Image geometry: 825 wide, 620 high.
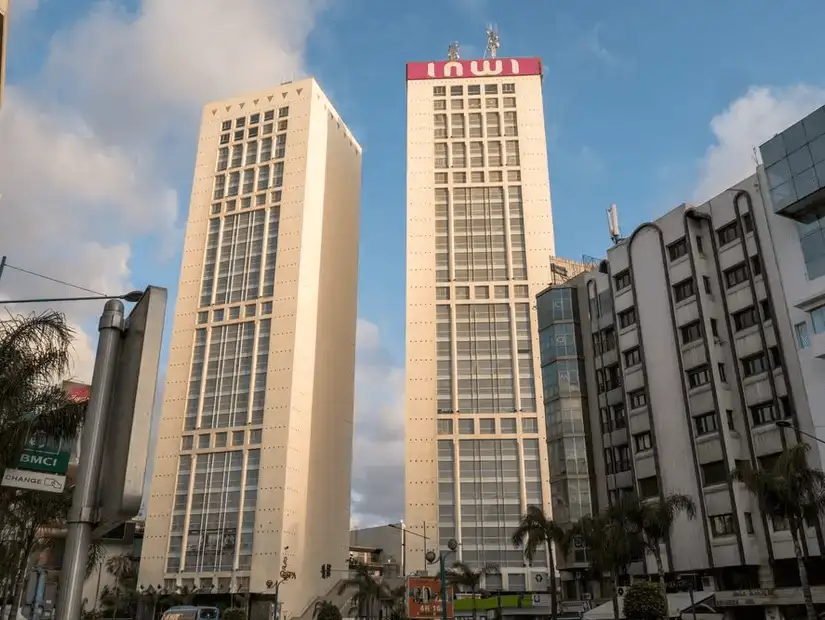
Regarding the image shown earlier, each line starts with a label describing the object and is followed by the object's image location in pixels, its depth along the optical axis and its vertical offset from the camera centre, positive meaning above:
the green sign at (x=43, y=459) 10.05 +1.75
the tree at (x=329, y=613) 64.90 -2.41
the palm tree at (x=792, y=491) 39.38 +4.68
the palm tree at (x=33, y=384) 18.22 +5.34
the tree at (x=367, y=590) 92.31 -0.68
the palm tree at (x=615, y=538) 50.81 +2.95
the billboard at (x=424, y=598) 30.84 -0.57
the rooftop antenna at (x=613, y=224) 83.00 +38.80
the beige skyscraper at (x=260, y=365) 104.75 +33.52
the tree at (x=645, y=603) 44.03 -1.22
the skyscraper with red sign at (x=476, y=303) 99.44 +39.90
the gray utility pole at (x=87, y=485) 5.70 +0.78
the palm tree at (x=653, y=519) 49.94 +4.06
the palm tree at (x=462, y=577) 78.19 +0.67
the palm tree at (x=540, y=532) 57.16 +3.84
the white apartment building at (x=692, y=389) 52.69 +15.34
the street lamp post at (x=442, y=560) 30.97 +1.27
